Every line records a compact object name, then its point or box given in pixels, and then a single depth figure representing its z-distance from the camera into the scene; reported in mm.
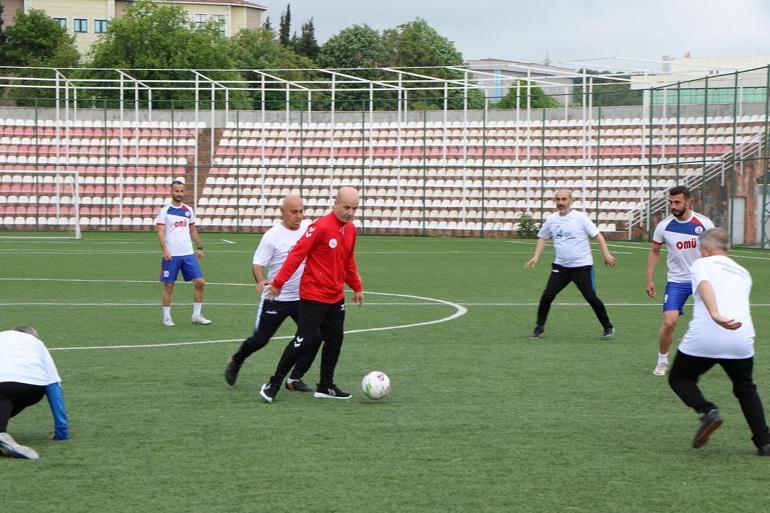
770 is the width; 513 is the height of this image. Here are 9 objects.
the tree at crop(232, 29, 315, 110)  95562
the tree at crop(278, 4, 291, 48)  138125
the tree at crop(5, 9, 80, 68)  97312
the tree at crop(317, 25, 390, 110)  109625
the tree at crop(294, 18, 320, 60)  129500
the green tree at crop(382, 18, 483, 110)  109062
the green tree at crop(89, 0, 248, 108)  71125
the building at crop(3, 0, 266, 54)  114625
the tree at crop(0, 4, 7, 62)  98000
